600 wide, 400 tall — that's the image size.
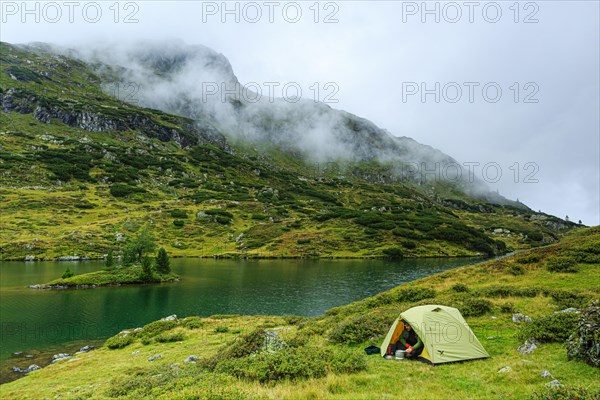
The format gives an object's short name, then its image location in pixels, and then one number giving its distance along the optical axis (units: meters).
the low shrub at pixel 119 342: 30.73
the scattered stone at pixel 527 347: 15.57
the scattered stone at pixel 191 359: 21.11
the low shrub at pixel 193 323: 35.53
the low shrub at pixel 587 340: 12.46
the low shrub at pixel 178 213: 153.41
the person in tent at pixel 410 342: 17.23
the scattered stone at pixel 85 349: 32.09
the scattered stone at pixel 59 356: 29.21
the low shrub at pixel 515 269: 35.94
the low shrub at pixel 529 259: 38.59
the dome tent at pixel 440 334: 16.52
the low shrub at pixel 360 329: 21.42
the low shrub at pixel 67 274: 66.62
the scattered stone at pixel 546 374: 12.15
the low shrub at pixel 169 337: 30.20
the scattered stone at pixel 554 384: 10.57
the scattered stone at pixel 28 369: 26.82
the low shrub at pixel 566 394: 8.84
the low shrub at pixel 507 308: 23.20
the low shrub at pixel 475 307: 23.52
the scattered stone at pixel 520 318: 20.80
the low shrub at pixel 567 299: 21.31
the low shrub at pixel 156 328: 32.97
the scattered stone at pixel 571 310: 18.14
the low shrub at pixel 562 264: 32.95
